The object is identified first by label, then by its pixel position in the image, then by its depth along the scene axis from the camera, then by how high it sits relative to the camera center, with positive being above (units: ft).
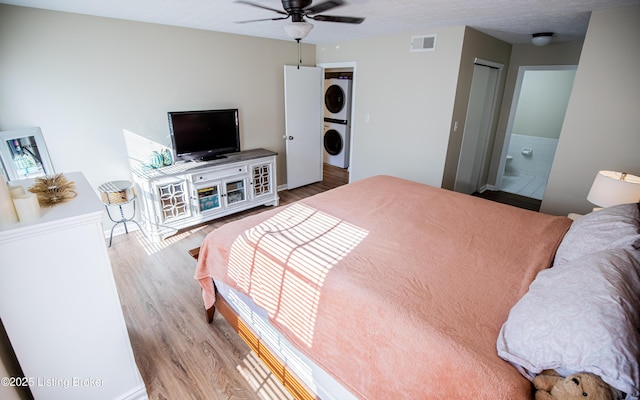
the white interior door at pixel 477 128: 12.74 -0.99
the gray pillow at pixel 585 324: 2.85 -2.21
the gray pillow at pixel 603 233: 4.51 -1.93
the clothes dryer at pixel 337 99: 18.69 +0.37
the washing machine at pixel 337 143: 19.79 -2.47
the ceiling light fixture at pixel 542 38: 11.24 +2.50
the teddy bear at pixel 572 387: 2.86 -2.67
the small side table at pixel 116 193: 9.88 -2.88
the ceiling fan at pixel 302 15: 6.48 +1.99
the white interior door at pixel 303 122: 14.65 -0.86
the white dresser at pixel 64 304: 3.94 -2.75
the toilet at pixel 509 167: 19.26 -3.76
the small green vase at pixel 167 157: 11.27 -1.94
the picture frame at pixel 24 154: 8.36 -1.43
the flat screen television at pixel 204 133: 11.27 -1.13
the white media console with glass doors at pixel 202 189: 10.55 -3.19
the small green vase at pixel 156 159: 11.02 -1.98
